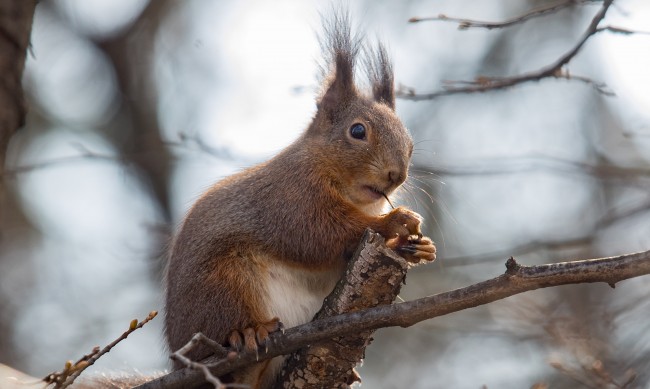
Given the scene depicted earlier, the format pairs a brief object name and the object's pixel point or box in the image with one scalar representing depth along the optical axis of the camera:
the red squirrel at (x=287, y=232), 7.72
